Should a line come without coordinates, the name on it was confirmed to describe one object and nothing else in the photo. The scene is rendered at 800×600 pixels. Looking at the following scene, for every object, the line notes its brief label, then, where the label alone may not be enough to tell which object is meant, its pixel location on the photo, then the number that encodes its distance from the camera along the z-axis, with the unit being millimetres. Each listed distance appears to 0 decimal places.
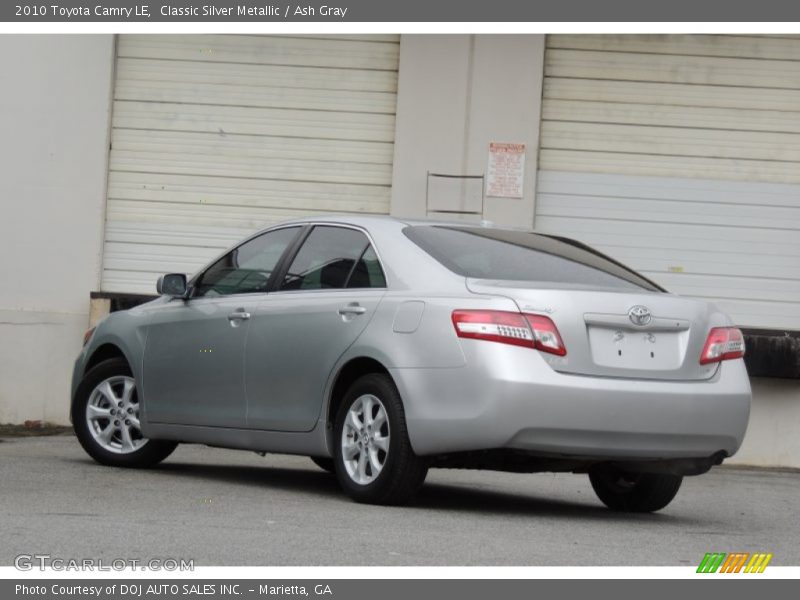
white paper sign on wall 15008
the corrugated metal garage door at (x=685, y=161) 15219
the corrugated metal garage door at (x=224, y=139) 15289
